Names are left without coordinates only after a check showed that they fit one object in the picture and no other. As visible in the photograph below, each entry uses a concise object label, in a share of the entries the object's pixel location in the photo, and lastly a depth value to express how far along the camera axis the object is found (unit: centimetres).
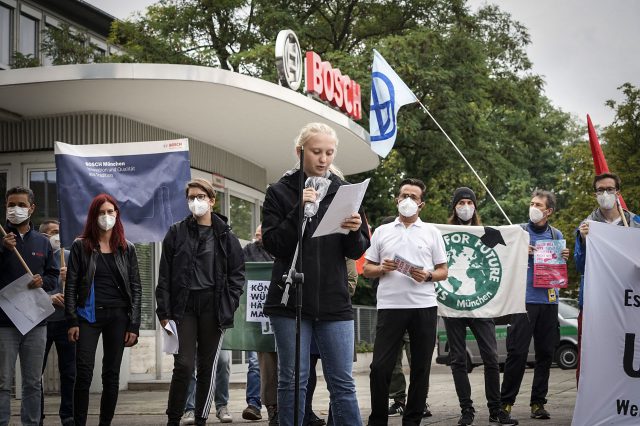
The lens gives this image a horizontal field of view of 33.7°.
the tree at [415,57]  2944
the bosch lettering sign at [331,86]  2084
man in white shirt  812
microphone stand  571
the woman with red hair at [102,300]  819
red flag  967
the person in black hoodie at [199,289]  823
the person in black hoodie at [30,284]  819
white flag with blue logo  1559
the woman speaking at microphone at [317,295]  601
